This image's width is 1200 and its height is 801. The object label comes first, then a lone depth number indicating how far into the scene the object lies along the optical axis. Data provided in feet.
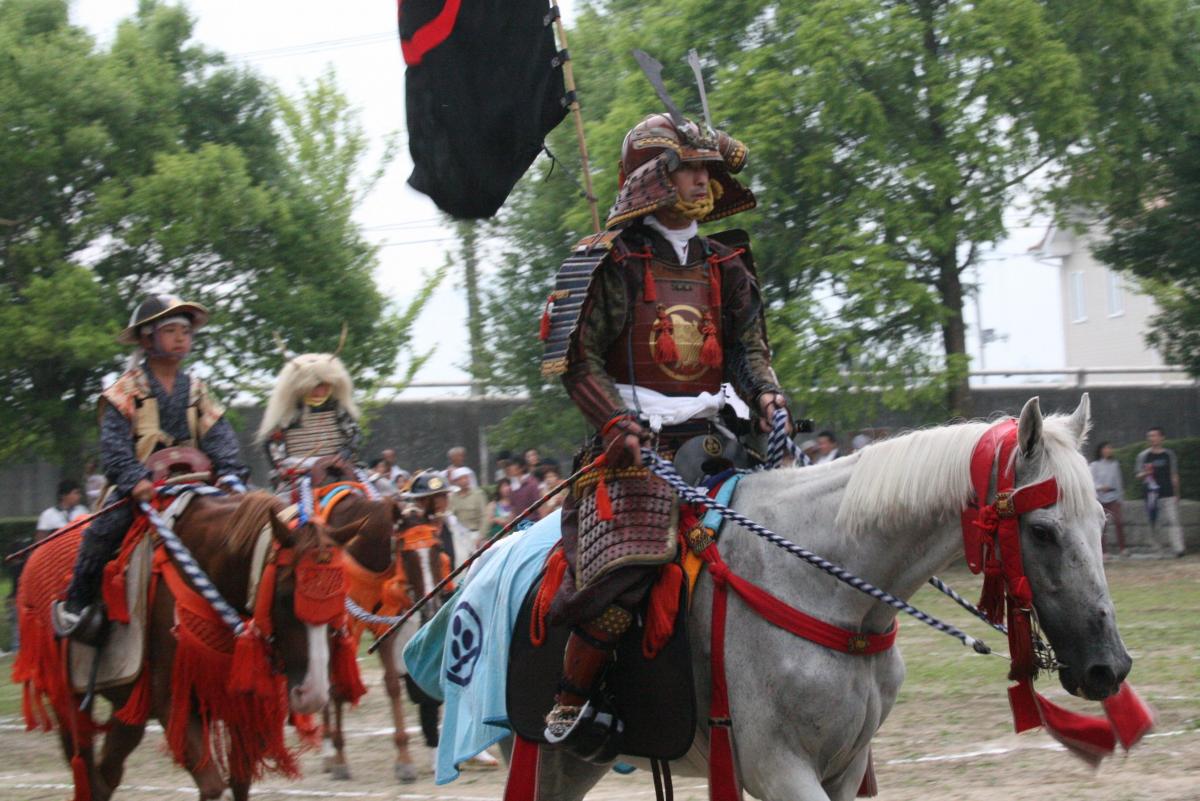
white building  144.66
